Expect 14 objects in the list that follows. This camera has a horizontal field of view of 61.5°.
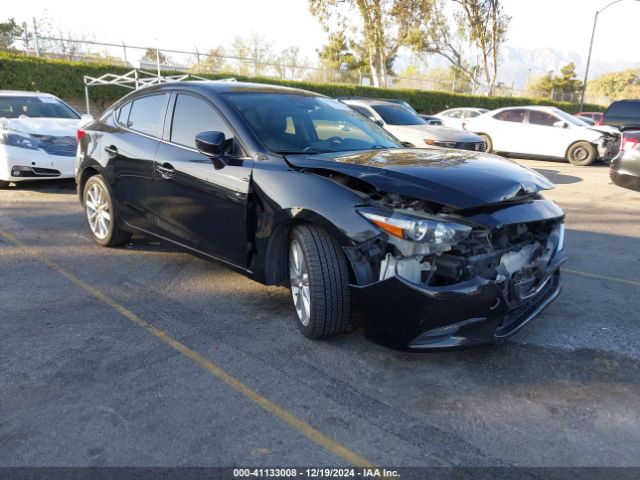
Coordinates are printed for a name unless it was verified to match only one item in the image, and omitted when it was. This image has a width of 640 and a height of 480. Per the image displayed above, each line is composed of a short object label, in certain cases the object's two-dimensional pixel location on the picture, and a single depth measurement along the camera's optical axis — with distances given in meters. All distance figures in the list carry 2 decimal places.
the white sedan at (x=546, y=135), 14.01
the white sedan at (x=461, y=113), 19.56
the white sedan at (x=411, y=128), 9.94
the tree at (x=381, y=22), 32.94
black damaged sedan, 2.95
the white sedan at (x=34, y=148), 7.96
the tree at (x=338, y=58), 55.40
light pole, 31.50
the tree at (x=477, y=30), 34.75
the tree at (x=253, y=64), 25.39
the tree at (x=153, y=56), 23.86
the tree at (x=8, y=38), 19.16
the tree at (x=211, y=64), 24.12
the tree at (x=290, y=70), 27.14
